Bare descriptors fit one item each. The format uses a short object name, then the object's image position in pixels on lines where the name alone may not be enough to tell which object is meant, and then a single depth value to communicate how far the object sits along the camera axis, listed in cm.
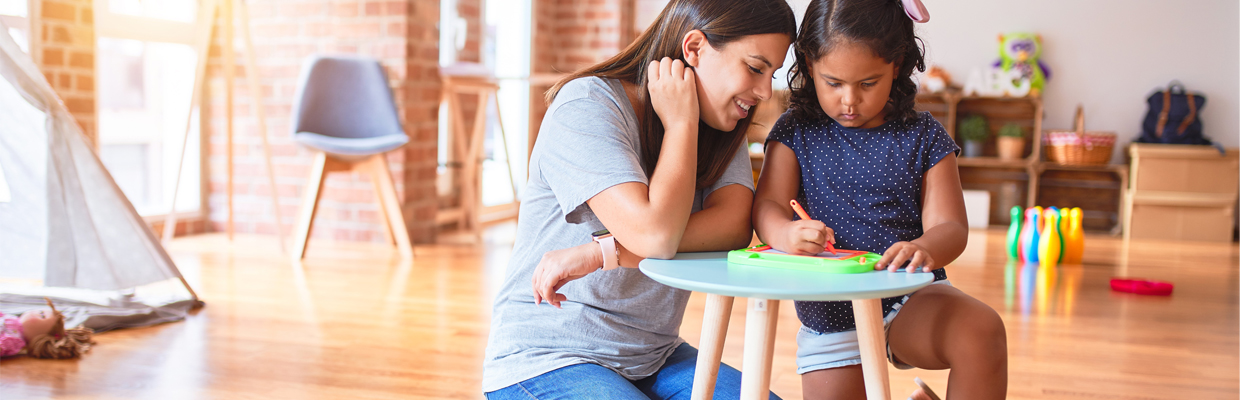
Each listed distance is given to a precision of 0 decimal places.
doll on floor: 197
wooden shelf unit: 564
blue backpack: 536
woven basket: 543
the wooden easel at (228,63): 354
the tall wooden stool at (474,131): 405
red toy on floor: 326
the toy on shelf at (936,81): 563
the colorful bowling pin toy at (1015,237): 411
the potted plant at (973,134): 571
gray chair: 344
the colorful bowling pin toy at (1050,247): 386
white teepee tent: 222
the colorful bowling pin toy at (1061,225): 389
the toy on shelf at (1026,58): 561
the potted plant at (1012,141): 564
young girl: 112
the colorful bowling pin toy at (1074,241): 396
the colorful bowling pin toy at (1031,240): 393
